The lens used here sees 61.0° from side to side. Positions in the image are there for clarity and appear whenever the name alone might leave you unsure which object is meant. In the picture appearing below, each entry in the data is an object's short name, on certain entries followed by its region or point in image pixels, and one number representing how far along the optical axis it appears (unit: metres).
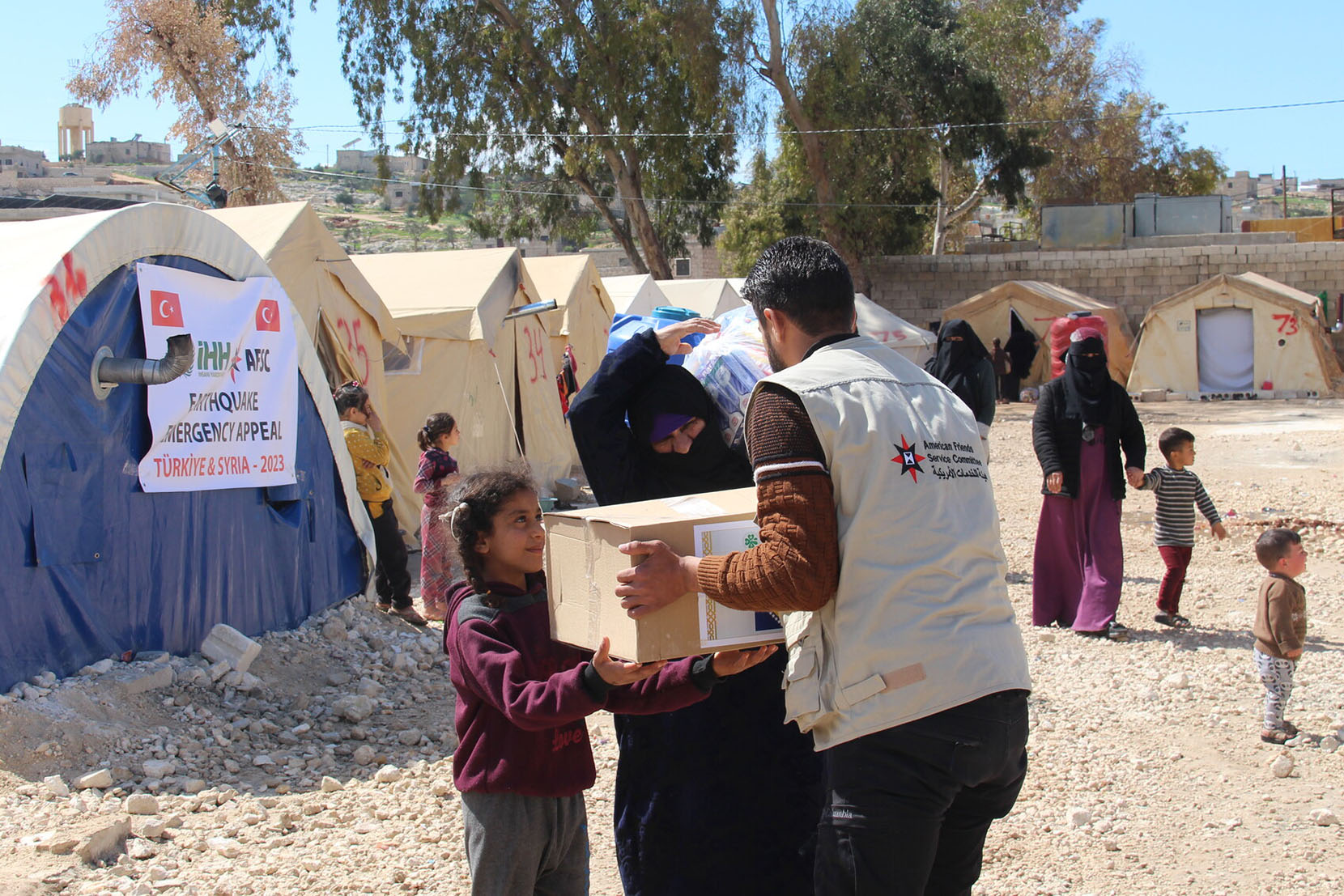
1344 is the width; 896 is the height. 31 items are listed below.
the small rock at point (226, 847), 3.78
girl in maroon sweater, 2.21
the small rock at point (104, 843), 3.60
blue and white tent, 4.64
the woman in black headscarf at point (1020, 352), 23.81
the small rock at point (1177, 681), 5.41
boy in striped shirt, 6.46
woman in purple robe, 6.30
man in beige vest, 1.94
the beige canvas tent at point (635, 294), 15.70
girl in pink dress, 6.61
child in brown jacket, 4.64
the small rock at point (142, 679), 4.92
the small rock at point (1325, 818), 3.86
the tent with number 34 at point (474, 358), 10.20
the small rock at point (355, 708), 5.29
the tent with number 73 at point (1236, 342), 21.95
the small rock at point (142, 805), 3.99
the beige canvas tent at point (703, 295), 17.92
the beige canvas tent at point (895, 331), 19.38
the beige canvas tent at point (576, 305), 13.35
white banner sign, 5.41
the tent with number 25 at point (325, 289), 8.02
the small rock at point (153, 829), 3.85
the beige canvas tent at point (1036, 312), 23.95
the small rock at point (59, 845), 3.61
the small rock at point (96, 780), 4.16
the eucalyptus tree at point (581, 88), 24.27
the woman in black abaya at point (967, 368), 7.77
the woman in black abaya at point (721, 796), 2.68
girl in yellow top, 7.23
